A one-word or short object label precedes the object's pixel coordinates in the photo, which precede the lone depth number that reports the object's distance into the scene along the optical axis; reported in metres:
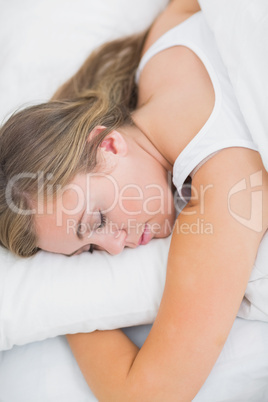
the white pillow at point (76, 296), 0.86
